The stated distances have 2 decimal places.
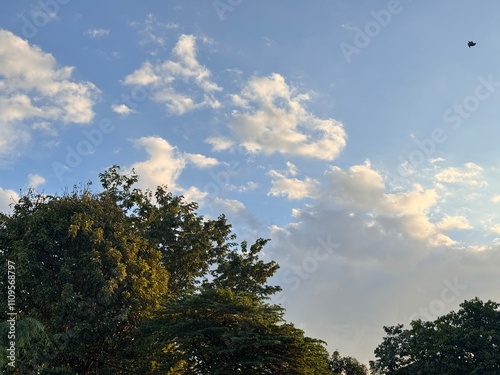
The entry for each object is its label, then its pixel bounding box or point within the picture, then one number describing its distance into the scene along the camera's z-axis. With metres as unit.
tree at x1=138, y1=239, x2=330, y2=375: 22.84
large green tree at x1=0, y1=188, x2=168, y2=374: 26.05
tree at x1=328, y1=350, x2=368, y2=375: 55.84
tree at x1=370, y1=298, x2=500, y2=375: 34.16
